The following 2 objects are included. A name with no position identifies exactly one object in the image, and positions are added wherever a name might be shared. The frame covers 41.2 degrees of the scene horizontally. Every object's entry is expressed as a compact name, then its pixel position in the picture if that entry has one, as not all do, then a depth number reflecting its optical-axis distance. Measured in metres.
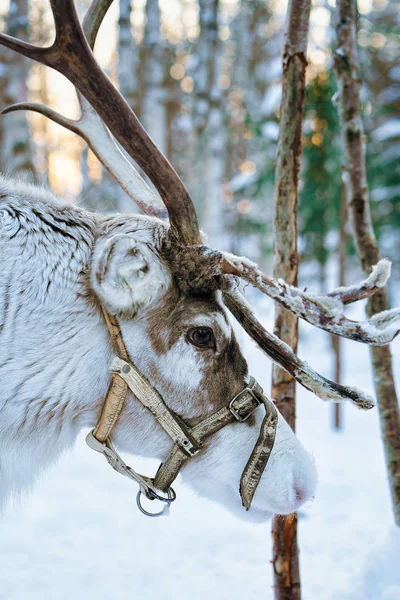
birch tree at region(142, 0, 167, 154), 9.46
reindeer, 1.91
